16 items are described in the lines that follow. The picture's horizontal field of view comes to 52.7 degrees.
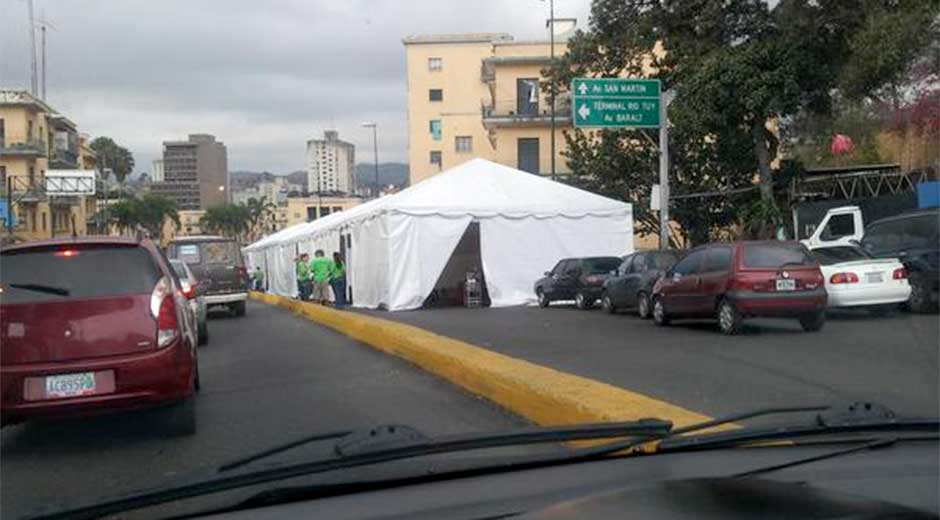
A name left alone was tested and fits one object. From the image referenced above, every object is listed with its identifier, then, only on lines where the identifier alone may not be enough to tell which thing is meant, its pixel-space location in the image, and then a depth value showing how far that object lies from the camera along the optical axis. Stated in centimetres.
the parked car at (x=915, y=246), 1030
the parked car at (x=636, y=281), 1808
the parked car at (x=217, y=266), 2259
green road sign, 2273
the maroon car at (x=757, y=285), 1347
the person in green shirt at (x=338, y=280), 2533
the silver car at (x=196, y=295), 1350
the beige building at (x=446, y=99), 6844
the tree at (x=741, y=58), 2392
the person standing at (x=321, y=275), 2607
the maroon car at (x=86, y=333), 689
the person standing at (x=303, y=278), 3033
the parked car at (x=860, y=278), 1302
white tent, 2292
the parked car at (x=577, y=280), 2153
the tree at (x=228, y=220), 6719
